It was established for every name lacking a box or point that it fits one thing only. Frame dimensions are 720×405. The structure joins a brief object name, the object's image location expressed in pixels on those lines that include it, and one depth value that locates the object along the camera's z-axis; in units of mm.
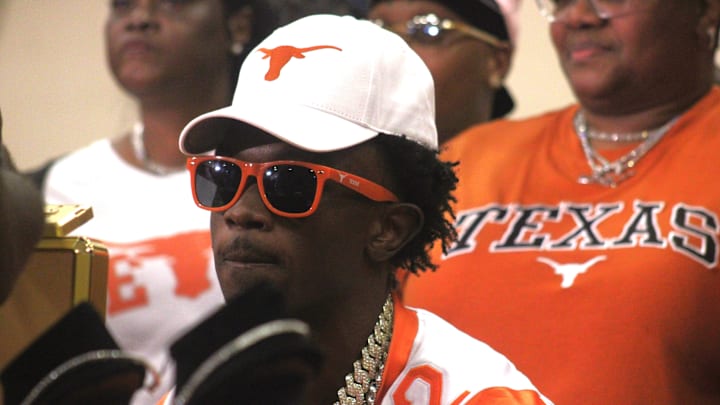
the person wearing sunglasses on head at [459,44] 5407
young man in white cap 4574
